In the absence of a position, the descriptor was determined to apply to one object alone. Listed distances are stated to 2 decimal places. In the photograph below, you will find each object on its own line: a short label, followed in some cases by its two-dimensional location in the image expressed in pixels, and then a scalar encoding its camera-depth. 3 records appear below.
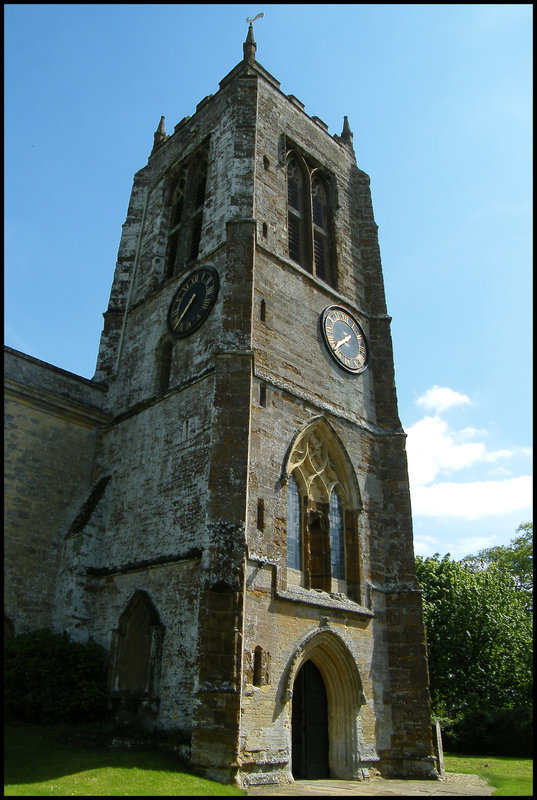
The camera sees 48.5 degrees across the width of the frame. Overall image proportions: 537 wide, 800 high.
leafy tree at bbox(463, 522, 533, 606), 34.66
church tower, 12.03
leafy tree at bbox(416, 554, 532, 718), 22.73
